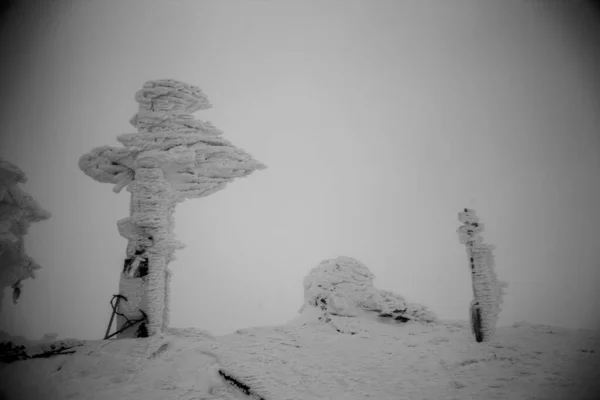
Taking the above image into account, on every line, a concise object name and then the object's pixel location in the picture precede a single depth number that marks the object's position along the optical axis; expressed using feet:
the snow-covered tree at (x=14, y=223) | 33.35
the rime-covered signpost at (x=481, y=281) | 34.99
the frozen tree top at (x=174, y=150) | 41.01
